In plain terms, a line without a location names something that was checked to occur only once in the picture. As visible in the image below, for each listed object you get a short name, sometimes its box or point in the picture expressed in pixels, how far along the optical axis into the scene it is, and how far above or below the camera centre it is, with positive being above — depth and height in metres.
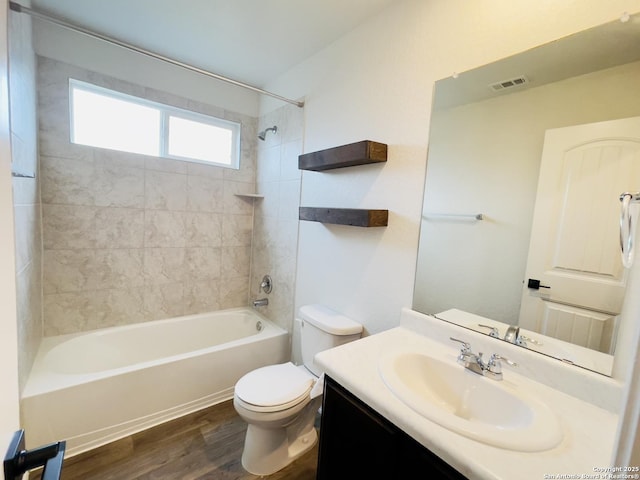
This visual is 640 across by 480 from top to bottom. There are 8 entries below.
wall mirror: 0.94 +0.14
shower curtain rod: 1.33 +0.86
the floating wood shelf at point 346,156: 1.52 +0.34
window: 2.09 +0.62
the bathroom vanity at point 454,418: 0.71 -0.56
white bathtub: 1.56 -1.14
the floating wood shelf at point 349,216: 1.52 +0.00
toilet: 1.46 -0.98
